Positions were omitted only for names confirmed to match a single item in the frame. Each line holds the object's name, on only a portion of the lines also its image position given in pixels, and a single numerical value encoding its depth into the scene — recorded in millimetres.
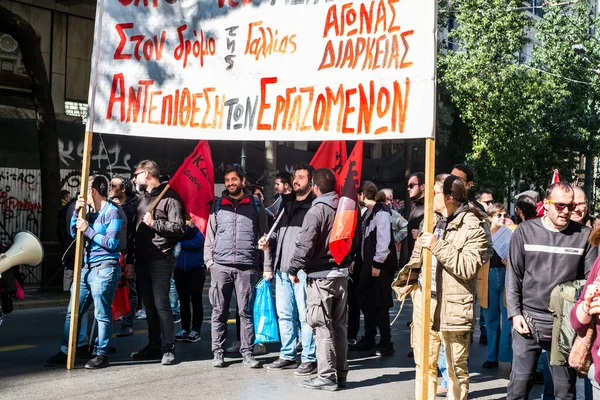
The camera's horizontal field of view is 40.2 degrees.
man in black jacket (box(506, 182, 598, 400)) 5340
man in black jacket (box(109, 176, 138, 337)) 8406
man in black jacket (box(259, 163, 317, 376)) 7688
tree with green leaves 24641
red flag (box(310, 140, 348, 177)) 7746
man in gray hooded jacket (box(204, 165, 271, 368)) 7902
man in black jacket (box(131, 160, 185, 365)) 7895
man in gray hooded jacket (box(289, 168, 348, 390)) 7020
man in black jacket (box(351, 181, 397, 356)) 8914
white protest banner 6352
